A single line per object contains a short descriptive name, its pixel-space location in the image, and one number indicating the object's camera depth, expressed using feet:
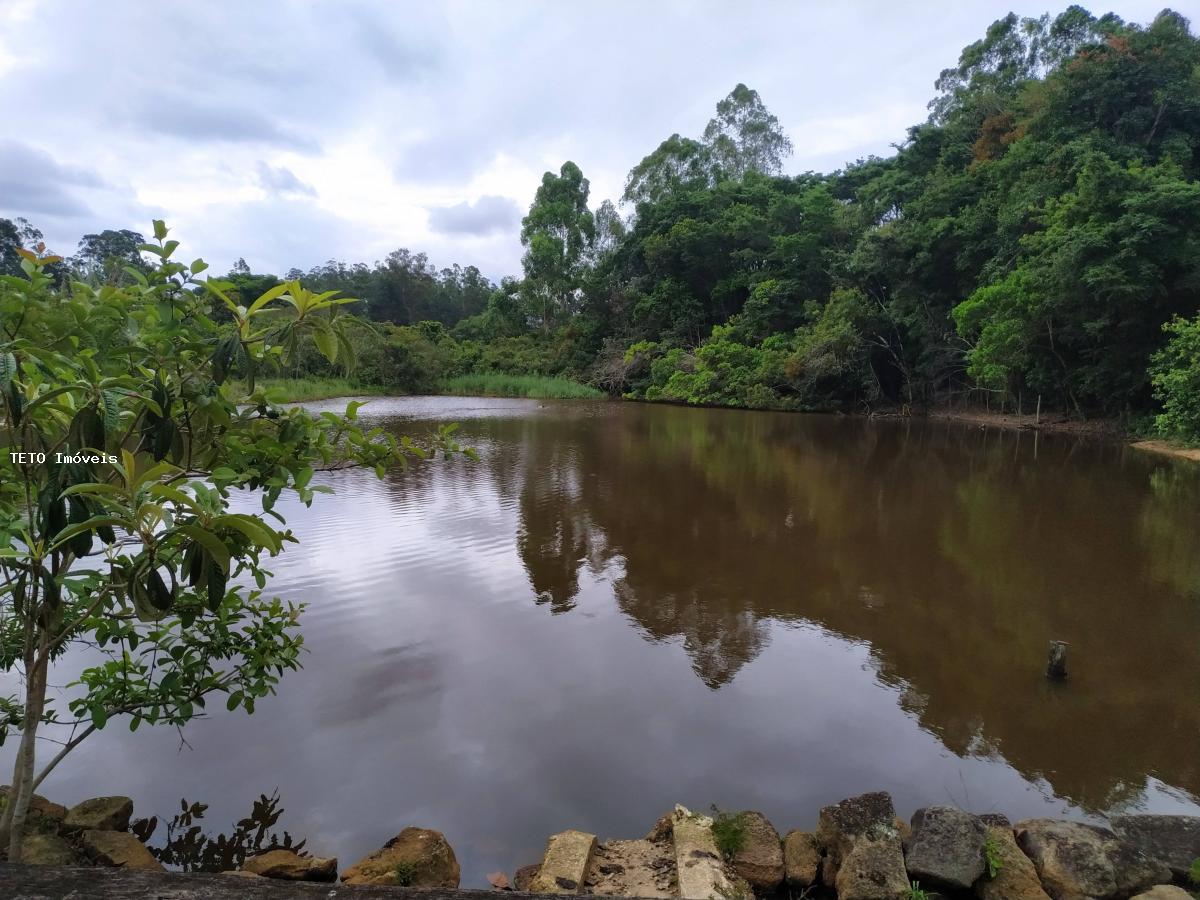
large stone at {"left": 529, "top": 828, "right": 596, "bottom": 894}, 6.88
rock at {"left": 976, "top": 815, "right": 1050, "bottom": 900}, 6.92
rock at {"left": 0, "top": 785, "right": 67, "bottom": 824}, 7.29
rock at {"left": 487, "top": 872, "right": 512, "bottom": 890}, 7.59
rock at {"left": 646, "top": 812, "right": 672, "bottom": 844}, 8.07
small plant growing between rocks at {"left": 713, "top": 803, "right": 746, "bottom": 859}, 7.48
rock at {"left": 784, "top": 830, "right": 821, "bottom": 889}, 7.34
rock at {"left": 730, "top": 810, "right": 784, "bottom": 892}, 7.30
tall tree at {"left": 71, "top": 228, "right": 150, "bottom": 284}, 130.00
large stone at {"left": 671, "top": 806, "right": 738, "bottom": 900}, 6.73
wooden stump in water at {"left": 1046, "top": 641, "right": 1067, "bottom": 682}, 12.60
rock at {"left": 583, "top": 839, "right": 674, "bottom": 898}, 6.93
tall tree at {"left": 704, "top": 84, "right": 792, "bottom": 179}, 121.70
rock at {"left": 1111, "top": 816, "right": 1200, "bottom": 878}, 7.25
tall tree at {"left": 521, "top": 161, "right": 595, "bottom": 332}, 116.26
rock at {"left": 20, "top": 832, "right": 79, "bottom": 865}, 6.54
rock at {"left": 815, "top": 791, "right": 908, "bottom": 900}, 6.81
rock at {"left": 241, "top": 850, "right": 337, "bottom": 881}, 7.14
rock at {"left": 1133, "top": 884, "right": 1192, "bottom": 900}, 6.42
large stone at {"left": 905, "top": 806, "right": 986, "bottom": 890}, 7.03
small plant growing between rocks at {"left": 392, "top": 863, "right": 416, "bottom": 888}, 6.85
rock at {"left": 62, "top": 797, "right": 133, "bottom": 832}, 7.51
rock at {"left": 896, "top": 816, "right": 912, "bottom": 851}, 7.50
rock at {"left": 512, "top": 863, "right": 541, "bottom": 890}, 7.34
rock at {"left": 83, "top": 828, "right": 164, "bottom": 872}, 6.88
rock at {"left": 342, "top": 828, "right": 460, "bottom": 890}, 6.92
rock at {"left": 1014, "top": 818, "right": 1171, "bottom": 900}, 6.94
